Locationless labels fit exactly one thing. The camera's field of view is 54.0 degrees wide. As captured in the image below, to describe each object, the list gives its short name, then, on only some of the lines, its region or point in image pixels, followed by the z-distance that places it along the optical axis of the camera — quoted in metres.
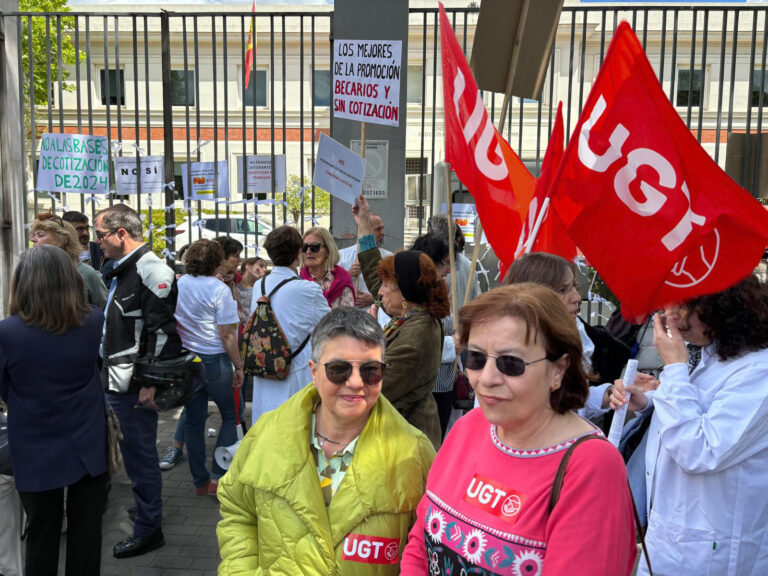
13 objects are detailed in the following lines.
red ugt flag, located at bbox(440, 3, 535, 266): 4.06
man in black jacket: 4.55
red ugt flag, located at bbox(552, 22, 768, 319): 2.80
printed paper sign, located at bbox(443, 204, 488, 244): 7.71
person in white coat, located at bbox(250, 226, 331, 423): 4.66
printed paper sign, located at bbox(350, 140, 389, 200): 7.04
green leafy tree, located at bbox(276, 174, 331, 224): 19.74
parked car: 16.41
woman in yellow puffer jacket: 2.30
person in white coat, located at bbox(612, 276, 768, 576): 2.35
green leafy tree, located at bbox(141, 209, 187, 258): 16.96
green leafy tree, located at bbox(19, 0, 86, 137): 18.69
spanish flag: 9.12
